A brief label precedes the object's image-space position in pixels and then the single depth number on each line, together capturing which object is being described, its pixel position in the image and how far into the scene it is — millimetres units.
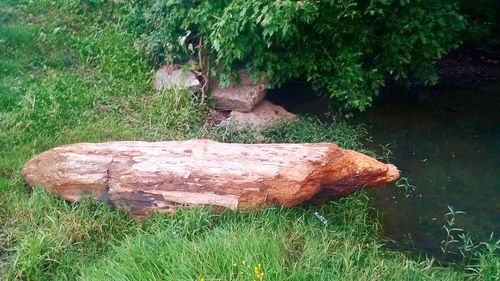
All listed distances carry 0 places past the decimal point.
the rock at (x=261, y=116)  6389
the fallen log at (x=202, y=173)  4449
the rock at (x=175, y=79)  6551
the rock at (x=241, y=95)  6551
